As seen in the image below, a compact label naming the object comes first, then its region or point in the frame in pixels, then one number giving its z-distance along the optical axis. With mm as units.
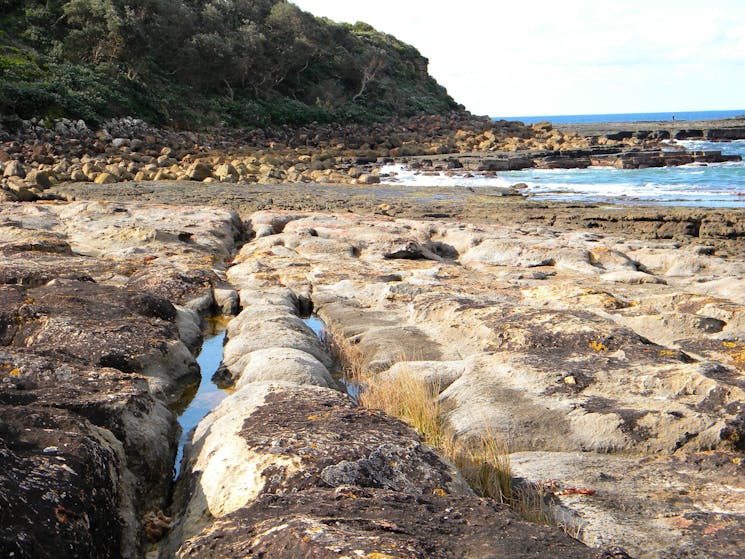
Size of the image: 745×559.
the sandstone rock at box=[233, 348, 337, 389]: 7391
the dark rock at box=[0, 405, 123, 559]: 3568
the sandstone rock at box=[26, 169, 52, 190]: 28445
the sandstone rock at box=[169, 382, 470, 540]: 4648
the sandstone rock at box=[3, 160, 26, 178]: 28850
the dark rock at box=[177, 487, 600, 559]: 3326
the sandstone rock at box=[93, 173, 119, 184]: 31188
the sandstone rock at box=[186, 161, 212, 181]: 33500
